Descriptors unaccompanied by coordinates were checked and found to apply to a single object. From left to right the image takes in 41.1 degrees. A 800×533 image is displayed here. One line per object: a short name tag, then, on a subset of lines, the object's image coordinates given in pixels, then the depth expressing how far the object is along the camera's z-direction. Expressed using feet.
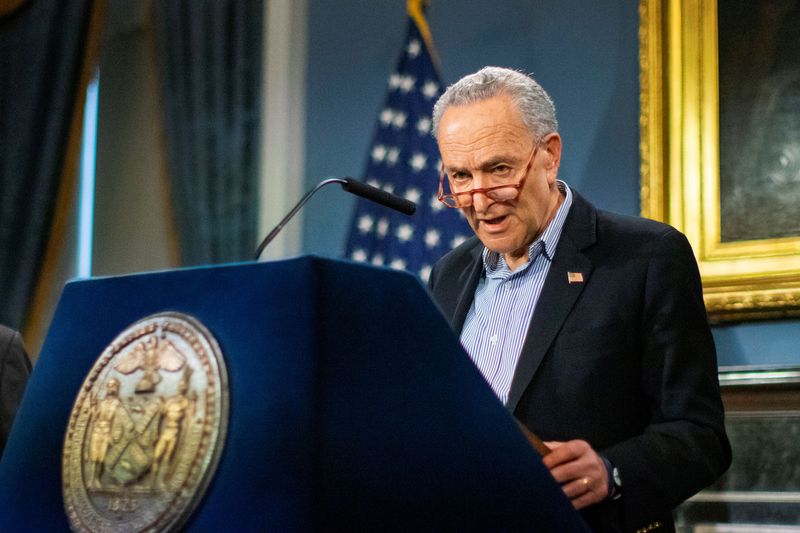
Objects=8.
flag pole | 16.99
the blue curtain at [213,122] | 18.42
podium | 3.62
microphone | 6.61
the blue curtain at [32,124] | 19.49
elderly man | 6.18
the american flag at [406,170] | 16.53
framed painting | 13.58
